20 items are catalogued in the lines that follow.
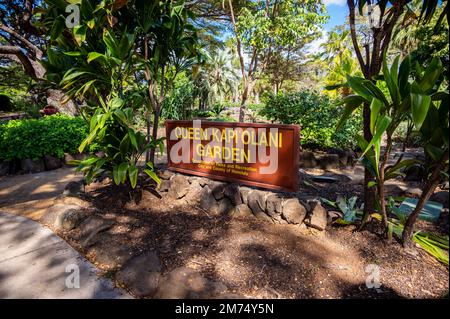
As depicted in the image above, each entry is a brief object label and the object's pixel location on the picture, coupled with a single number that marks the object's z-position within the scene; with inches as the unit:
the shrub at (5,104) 853.8
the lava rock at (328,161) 236.7
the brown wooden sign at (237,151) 120.9
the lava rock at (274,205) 121.4
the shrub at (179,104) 564.7
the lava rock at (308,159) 239.8
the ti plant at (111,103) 124.2
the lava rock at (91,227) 114.3
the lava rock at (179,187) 157.5
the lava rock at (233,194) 137.3
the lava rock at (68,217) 127.8
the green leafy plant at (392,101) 69.2
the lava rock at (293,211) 117.2
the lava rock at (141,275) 85.7
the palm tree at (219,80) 828.0
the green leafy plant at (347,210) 110.3
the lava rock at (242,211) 133.6
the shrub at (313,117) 251.9
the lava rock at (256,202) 128.1
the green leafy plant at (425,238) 69.0
